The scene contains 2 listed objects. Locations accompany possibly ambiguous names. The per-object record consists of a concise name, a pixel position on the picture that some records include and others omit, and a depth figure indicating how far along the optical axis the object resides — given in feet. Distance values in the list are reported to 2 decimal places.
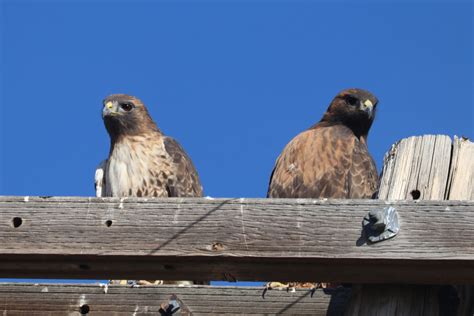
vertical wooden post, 24.88
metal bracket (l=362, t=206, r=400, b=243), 24.08
